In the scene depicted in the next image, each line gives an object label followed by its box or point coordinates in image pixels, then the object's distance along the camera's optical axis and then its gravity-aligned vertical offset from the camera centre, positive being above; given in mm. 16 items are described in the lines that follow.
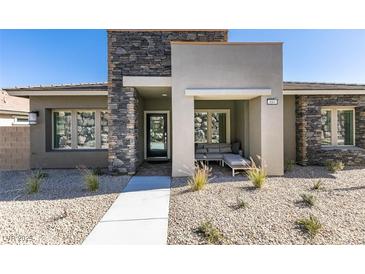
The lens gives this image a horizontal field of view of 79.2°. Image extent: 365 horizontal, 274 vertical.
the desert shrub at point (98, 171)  8475 -1304
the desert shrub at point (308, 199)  5118 -1466
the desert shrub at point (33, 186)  6301 -1374
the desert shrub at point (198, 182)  6250 -1250
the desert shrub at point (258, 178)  6438 -1188
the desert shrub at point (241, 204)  5036 -1521
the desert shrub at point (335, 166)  8727 -1188
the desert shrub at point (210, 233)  3659 -1647
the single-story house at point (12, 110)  16000 +2151
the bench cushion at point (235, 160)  8156 -881
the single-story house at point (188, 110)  7863 +1272
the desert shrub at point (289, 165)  9035 -1183
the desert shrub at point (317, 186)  6359 -1409
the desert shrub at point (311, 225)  3846 -1575
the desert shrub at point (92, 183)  6453 -1328
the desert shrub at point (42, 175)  7835 -1347
